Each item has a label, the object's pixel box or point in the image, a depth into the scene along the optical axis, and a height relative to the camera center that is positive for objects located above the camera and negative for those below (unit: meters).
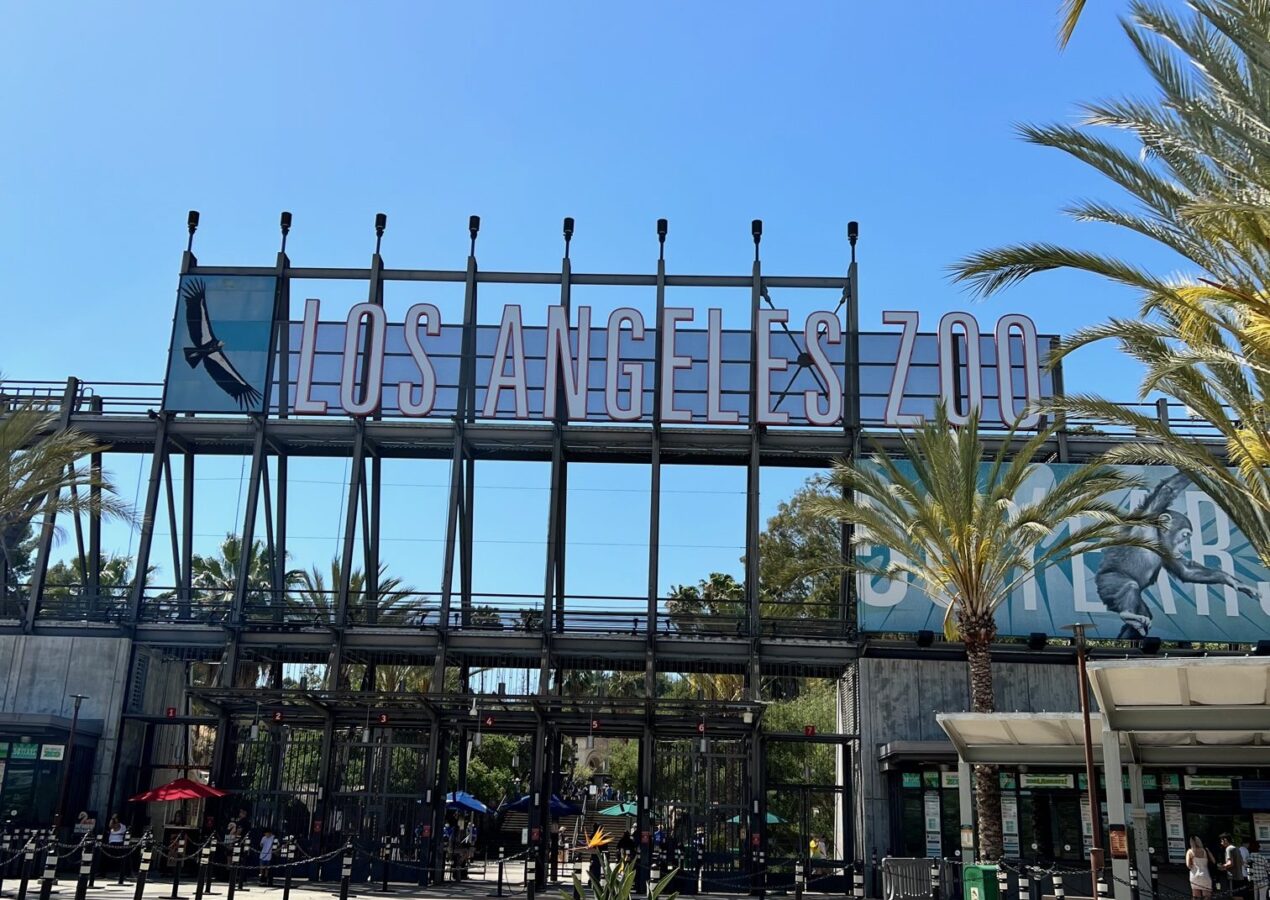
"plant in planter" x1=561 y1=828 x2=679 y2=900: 10.63 -0.90
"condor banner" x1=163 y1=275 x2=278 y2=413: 36.31 +13.01
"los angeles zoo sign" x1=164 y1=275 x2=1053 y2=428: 35.75 +12.40
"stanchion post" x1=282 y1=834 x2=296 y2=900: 29.38 -1.76
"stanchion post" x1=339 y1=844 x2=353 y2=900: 23.00 -1.75
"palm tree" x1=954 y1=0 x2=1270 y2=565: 14.38 +7.52
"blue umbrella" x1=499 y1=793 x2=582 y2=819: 36.34 -0.72
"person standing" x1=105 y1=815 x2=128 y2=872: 28.04 -1.53
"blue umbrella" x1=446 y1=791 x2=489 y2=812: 34.51 -0.59
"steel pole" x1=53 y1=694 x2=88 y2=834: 26.48 +0.03
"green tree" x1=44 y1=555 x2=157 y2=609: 55.91 +9.77
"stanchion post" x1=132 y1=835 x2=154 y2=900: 22.11 -1.78
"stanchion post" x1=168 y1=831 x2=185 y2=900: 24.92 -1.85
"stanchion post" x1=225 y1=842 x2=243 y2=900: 22.87 -1.73
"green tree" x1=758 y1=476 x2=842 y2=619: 54.81 +11.19
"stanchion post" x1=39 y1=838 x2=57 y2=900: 22.23 -1.94
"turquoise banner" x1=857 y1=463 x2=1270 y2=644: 33.25 +5.81
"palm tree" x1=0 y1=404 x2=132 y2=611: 27.62 +7.09
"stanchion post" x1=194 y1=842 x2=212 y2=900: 23.28 -1.66
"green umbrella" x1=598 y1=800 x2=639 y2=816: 41.20 -0.79
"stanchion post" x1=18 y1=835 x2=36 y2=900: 22.35 -1.78
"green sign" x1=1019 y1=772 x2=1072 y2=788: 29.58 +0.45
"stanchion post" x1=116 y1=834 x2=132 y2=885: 28.20 -2.14
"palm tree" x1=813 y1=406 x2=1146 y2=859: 25.92 +5.98
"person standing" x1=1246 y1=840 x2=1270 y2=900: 22.69 -1.32
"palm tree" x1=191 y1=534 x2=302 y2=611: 50.06 +8.71
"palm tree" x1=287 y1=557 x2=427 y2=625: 33.94 +4.79
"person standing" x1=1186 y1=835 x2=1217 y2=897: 22.06 -1.20
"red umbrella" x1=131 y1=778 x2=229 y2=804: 27.97 -0.39
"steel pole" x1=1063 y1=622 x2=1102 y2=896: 20.86 +0.56
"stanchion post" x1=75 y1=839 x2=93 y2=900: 21.70 -1.81
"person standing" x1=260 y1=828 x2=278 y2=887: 28.05 -1.74
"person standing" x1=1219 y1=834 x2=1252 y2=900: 23.62 -1.21
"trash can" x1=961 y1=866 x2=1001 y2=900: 20.83 -1.45
